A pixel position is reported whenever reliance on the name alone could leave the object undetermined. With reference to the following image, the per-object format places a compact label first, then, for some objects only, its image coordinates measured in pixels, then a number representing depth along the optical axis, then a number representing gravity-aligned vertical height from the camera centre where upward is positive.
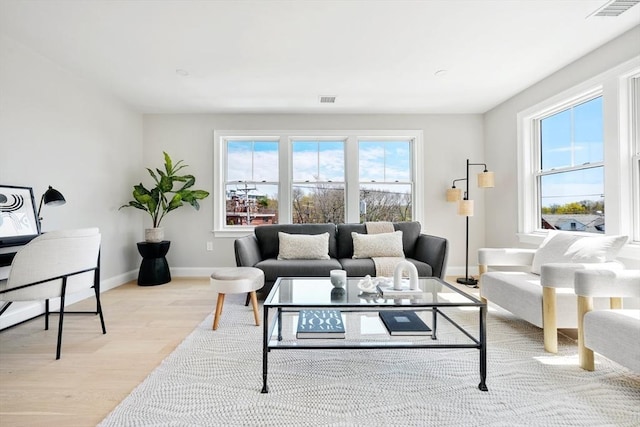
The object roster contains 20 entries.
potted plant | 3.93 +0.24
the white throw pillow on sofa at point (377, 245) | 3.42 -0.36
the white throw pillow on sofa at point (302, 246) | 3.38 -0.37
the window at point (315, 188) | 4.55 +0.39
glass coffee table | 1.59 -0.58
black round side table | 3.88 -0.65
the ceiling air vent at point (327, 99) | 3.79 +1.48
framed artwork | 2.33 -0.01
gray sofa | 3.08 -0.45
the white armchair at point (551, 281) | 1.97 -0.53
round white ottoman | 2.43 -0.57
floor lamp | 3.83 +0.20
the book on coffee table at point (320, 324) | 1.73 -0.68
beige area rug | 1.39 -0.94
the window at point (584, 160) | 2.48 +0.52
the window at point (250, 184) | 4.56 +0.46
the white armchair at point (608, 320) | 1.47 -0.57
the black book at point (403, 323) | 1.73 -0.67
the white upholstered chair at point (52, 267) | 1.86 -0.35
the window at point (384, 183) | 4.56 +0.46
